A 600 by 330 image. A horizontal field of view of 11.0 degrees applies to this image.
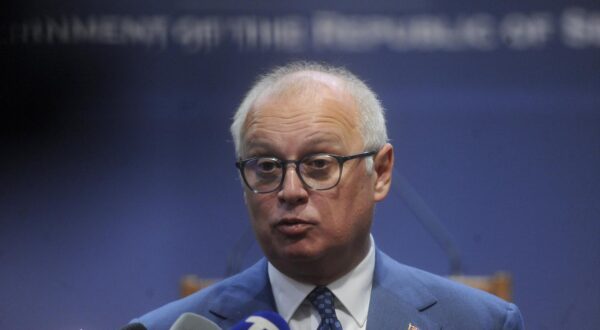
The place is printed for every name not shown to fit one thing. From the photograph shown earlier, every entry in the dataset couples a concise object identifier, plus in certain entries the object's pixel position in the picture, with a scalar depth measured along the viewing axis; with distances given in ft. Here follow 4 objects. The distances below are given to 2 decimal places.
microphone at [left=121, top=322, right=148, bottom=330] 11.20
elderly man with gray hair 12.03
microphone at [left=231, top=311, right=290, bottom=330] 11.52
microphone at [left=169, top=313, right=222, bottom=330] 11.35
